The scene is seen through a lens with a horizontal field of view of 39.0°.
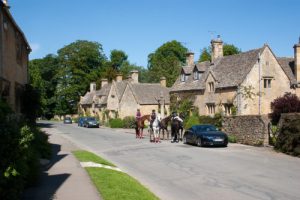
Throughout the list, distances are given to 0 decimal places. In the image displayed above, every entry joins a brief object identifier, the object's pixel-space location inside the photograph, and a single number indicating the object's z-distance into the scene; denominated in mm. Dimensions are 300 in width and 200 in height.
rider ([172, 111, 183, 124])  31538
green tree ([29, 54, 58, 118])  94750
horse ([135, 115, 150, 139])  36200
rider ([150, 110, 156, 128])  31656
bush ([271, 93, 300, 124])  34500
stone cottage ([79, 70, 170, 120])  64938
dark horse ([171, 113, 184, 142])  31453
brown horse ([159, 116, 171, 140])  34053
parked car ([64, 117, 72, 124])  83062
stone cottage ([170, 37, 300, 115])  42906
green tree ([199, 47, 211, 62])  90788
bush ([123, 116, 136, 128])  57831
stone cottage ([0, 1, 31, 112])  19328
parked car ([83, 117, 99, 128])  61519
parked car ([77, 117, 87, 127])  65000
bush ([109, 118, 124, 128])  59656
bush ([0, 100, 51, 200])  7898
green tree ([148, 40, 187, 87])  97438
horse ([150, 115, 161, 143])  31391
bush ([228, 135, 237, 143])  31548
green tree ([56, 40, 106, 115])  94875
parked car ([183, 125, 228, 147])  27375
